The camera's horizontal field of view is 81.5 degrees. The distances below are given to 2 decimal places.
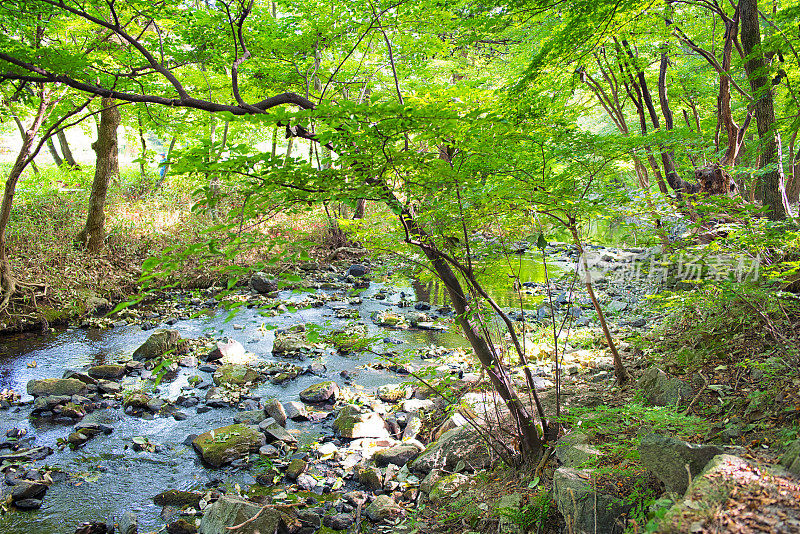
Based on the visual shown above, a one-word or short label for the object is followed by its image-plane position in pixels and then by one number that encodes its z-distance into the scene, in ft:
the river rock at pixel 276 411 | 18.43
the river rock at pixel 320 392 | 20.01
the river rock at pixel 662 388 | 11.79
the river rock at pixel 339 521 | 12.37
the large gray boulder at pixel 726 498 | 5.75
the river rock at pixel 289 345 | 25.46
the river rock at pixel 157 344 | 24.56
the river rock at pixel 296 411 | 18.63
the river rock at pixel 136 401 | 19.33
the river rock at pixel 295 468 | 14.67
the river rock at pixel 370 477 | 14.10
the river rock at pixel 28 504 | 13.23
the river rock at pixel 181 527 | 12.15
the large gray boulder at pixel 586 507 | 8.23
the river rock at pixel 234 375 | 21.77
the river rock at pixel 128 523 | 12.23
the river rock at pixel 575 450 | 9.89
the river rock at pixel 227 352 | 24.38
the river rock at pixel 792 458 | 6.30
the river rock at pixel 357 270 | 42.09
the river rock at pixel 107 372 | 22.04
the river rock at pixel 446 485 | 12.57
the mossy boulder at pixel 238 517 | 11.42
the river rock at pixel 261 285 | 36.19
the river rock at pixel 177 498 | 13.58
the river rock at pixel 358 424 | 17.06
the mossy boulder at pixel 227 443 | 15.62
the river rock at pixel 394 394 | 19.96
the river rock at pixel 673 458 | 7.41
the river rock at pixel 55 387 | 19.81
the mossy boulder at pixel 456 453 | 13.70
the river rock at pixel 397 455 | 15.26
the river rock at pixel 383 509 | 12.58
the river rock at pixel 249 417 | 18.15
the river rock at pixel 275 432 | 16.79
